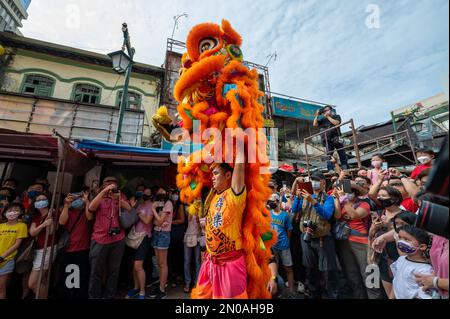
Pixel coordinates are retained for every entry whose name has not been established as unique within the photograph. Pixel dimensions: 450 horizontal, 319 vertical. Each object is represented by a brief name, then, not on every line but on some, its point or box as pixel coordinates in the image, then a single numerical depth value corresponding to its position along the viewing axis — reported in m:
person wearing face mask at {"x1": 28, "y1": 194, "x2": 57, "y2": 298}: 2.92
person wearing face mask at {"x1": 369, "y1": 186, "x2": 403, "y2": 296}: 2.38
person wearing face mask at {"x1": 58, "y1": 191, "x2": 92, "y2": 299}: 3.19
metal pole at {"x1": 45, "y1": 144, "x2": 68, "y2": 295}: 2.75
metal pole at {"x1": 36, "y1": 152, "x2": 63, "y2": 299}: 2.60
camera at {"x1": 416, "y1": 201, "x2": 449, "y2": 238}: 0.81
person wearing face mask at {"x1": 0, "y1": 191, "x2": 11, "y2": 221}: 3.40
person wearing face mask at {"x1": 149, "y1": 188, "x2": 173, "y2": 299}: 3.50
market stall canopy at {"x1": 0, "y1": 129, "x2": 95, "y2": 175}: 3.25
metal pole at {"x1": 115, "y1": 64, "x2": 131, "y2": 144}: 5.13
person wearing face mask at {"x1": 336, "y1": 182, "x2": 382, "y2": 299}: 2.73
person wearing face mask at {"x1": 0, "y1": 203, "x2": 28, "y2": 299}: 2.83
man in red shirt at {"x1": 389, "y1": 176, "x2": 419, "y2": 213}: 2.54
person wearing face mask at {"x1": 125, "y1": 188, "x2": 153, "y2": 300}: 3.38
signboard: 12.55
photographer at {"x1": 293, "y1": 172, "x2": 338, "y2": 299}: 2.94
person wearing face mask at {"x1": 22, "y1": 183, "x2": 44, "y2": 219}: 3.42
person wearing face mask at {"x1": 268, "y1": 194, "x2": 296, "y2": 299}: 3.55
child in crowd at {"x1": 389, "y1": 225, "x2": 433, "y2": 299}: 1.72
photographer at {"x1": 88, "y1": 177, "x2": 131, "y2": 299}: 3.10
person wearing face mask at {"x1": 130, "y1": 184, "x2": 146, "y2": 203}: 3.82
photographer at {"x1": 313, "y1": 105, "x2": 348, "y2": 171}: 4.89
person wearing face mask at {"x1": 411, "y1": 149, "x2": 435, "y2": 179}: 2.76
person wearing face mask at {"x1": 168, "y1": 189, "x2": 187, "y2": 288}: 4.02
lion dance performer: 1.45
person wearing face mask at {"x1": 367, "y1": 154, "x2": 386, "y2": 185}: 3.26
